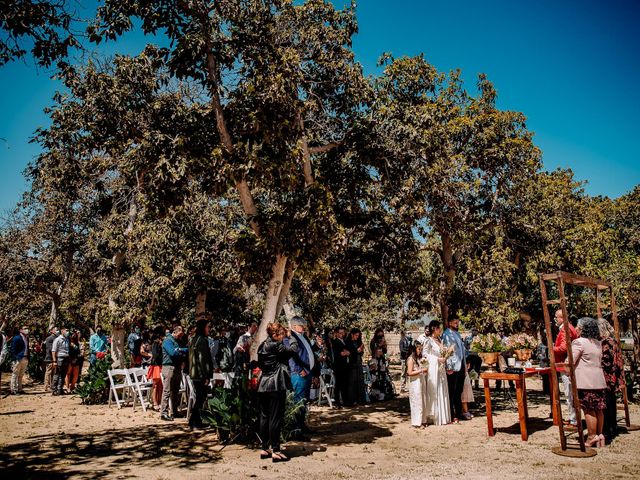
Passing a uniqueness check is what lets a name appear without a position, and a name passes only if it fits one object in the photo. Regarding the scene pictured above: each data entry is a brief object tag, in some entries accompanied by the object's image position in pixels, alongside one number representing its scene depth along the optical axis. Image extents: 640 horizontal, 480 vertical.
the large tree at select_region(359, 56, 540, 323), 10.82
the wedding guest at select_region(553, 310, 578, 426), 8.06
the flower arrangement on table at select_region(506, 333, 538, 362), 9.29
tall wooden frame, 7.02
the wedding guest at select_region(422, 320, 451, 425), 9.90
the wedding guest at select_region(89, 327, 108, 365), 15.23
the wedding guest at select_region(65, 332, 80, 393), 15.75
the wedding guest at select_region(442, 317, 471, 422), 10.16
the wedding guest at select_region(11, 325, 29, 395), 14.95
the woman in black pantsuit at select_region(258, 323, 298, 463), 7.04
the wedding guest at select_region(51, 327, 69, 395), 14.96
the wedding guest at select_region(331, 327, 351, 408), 13.00
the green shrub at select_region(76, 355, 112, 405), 12.88
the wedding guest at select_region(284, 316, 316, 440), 8.32
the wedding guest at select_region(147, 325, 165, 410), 11.38
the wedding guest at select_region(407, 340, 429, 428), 9.74
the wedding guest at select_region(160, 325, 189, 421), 10.27
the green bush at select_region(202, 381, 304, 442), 7.99
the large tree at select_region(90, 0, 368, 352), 8.75
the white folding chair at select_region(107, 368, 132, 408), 12.07
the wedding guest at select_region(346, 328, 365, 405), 13.04
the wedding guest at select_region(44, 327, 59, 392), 15.59
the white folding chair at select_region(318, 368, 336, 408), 12.77
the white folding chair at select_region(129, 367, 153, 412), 11.65
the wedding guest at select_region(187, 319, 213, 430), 9.12
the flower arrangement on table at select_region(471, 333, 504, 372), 10.92
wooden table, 8.20
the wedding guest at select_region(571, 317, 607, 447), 7.26
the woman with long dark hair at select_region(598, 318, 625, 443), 7.80
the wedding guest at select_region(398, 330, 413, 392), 16.32
